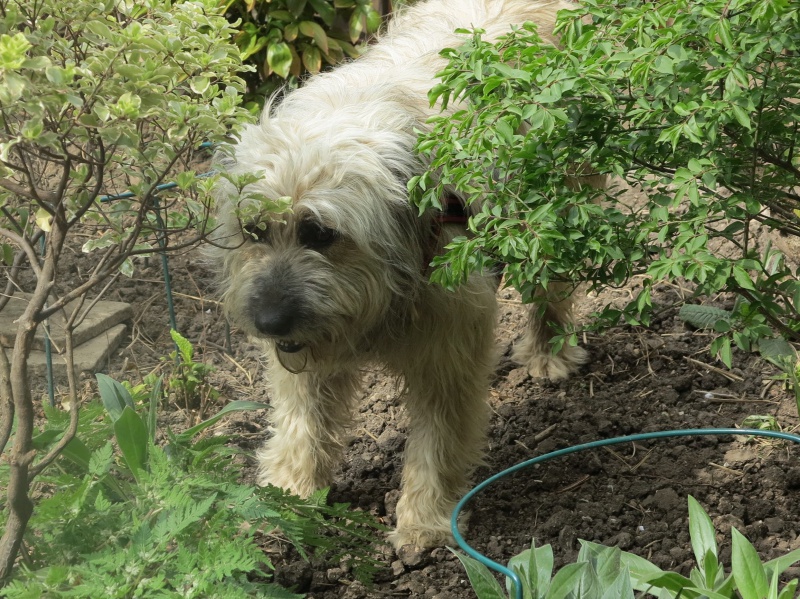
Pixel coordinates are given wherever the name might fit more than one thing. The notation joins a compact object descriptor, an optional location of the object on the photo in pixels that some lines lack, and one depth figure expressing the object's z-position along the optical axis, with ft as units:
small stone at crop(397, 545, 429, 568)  9.77
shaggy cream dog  8.54
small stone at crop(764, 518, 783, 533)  9.59
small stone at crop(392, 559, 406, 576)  9.66
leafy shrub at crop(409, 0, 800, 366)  6.36
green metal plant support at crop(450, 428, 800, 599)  7.98
